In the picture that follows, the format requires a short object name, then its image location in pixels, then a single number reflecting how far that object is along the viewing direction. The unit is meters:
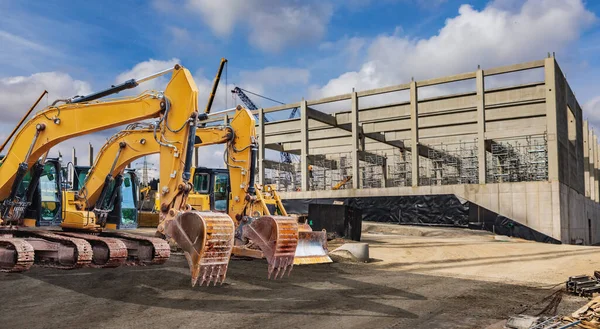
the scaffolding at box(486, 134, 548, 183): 34.72
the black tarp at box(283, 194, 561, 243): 32.41
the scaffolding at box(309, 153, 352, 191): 49.16
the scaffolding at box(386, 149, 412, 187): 45.27
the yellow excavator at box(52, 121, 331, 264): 12.82
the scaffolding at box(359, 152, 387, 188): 47.72
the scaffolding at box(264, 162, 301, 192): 52.12
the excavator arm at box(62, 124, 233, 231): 12.84
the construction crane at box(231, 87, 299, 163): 95.18
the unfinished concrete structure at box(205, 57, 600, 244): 32.75
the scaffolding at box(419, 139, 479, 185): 39.00
